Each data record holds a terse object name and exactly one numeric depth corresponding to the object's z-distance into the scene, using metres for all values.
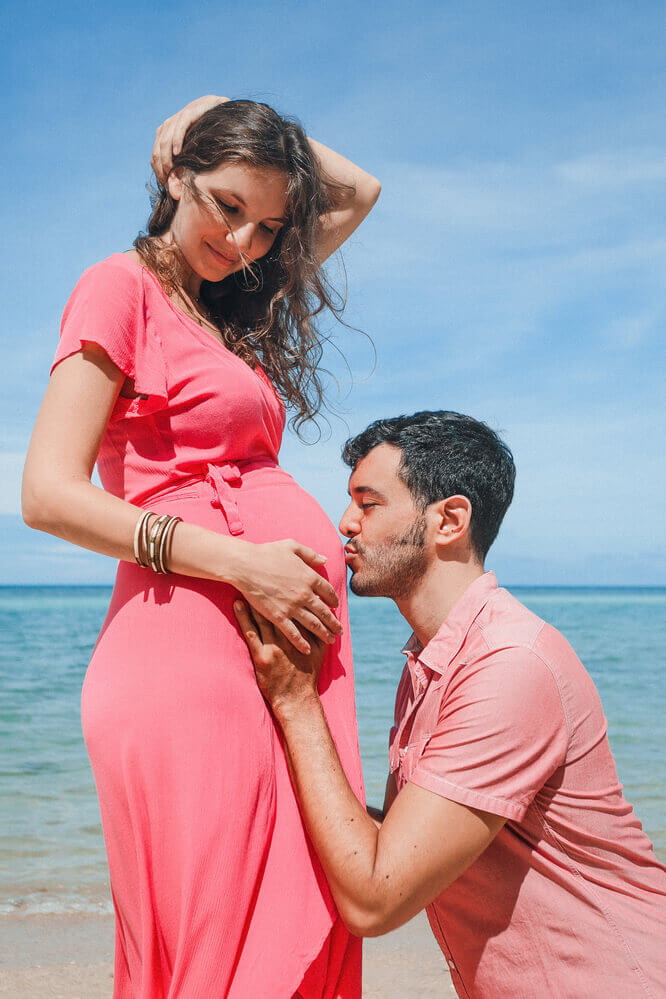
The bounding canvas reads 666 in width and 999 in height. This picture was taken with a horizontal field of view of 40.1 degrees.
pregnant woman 1.81
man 1.94
